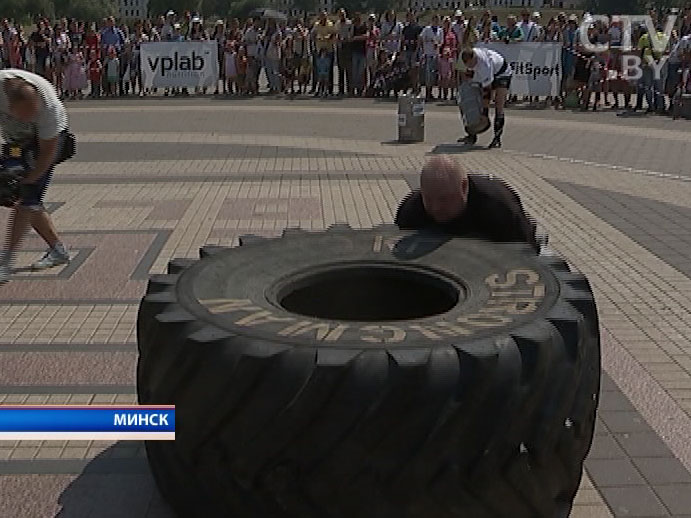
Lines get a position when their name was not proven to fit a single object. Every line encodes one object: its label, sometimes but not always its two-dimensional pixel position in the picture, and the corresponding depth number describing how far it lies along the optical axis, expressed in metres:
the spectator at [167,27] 20.11
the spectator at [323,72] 19.19
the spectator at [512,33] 18.00
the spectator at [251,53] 19.38
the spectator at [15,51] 19.64
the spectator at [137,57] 19.70
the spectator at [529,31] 18.05
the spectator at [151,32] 20.16
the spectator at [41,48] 19.25
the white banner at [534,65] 17.61
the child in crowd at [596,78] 17.19
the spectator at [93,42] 19.27
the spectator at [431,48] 18.42
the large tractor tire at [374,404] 2.48
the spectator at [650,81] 16.77
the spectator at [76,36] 19.50
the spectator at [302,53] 19.33
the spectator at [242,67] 19.53
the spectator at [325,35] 18.97
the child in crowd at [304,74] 19.59
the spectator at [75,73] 19.05
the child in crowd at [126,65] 19.64
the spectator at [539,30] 18.09
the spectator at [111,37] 19.30
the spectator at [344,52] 18.88
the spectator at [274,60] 19.34
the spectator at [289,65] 19.45
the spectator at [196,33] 20.06
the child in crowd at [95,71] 19.45
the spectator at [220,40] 19.84
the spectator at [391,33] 18.94
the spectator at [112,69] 19.38
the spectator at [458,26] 18.64
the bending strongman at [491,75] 12.28
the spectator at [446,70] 18.36
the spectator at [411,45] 18.72
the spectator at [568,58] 17.44
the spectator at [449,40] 18.33
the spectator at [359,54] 18.75
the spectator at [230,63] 19.52
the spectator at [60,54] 19.17
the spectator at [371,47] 18.89
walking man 5.79
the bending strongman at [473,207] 3.69
